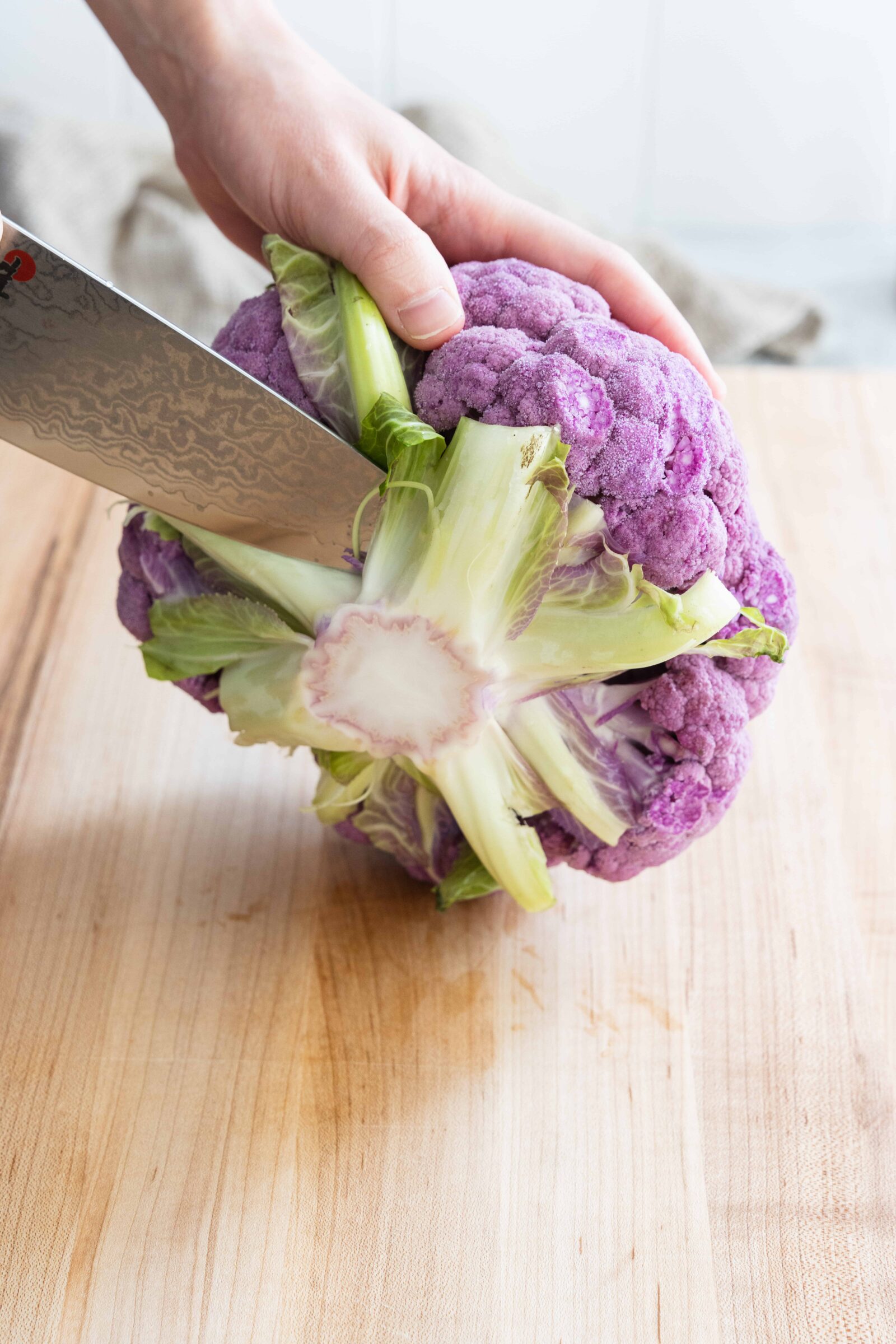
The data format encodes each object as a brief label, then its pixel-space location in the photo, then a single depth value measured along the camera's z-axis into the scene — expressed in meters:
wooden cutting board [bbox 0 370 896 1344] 0.56
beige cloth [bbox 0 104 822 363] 0.86
